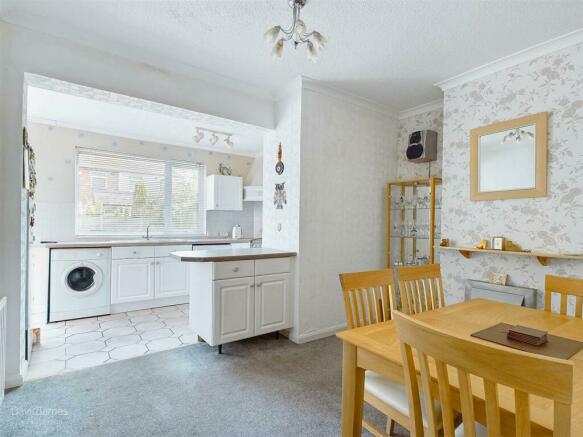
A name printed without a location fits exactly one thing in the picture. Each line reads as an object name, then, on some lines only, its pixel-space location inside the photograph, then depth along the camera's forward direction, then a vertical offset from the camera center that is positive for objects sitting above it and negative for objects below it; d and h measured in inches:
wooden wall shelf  84.9 -10.2
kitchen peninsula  103.4 -27.3
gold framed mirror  93.9 +19.9
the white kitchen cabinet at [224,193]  197.9 +15.7
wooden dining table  31.9 -19.6
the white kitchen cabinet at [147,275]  150.8 -30.7
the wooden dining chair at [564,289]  64.2 -14.9
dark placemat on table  44.0 -18.9
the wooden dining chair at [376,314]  51.2 -20.4
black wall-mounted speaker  130.6 +31.1
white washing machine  137.5 -31.4
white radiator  74.2 -31.5
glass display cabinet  131.0 -1.2
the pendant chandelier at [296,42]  61.1 +36.3
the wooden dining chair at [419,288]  72.2 -16.9
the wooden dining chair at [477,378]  23.0 -13.4
